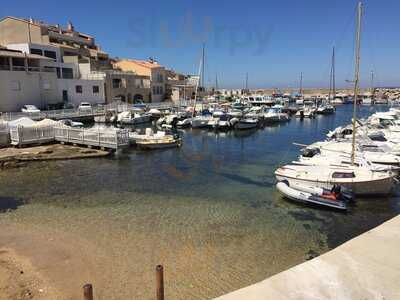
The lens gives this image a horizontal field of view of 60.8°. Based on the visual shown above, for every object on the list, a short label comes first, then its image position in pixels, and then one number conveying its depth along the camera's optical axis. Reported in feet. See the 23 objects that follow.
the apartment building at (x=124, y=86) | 206.08
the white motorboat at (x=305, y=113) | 224.74
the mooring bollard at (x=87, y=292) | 17.85
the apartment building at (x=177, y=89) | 265.26
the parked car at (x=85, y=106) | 166.24
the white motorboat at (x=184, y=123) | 160.86
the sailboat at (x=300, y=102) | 304.54
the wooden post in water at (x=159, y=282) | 19.85
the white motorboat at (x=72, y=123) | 127.75
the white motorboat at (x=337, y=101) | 348.63
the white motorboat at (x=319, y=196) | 51.47
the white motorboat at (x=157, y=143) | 102.27
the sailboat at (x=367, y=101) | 379.47
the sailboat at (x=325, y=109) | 244.83
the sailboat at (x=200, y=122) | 158.30
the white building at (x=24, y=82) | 149.48
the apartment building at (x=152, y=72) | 248.73
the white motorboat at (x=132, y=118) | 165.48
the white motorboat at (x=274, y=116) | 192.95
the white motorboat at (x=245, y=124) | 158.10
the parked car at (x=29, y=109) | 143.02
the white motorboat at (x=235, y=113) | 176.23
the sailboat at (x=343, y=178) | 56.80
